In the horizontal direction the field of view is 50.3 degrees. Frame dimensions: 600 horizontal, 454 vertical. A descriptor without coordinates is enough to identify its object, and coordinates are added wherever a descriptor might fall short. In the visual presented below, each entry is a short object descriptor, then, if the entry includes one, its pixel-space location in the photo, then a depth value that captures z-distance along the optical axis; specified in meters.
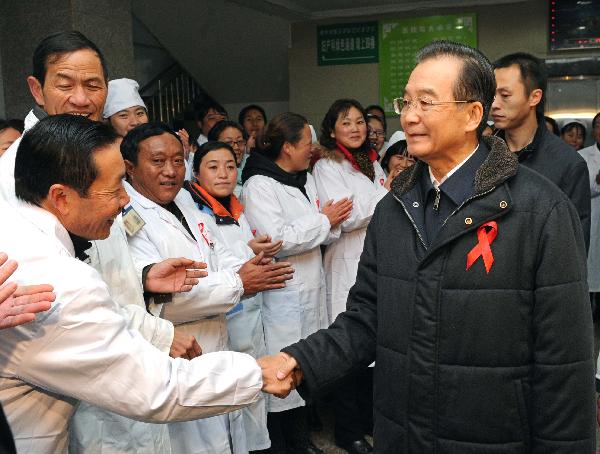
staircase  8.12
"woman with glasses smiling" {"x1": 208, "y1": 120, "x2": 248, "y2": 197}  4.18
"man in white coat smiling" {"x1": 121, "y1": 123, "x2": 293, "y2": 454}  2.29
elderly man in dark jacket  1.46
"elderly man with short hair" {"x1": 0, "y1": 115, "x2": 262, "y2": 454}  1.36
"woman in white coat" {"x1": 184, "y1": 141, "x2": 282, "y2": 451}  2.95
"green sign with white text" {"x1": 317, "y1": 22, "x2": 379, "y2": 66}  7.90
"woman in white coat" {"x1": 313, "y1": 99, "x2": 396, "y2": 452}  3.42
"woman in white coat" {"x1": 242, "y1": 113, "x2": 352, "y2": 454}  3.26
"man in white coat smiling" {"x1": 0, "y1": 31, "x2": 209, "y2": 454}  1.79
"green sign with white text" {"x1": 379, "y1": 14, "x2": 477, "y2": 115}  7.54
